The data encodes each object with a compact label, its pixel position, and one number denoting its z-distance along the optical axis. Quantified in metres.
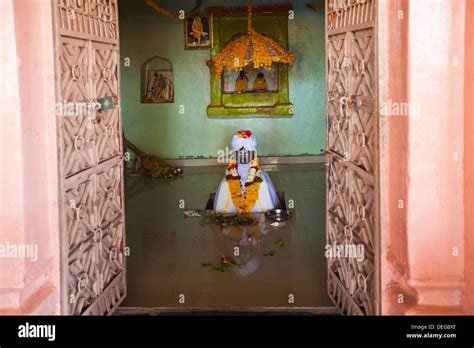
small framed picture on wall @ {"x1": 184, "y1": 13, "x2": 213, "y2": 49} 14.17
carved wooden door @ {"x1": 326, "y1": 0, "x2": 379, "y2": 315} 4.54
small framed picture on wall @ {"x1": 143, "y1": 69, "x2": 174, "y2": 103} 14.47
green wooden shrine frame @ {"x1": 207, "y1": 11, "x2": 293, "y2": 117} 14.10
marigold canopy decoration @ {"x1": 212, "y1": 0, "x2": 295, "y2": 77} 12.56
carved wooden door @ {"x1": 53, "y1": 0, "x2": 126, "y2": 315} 4.58
